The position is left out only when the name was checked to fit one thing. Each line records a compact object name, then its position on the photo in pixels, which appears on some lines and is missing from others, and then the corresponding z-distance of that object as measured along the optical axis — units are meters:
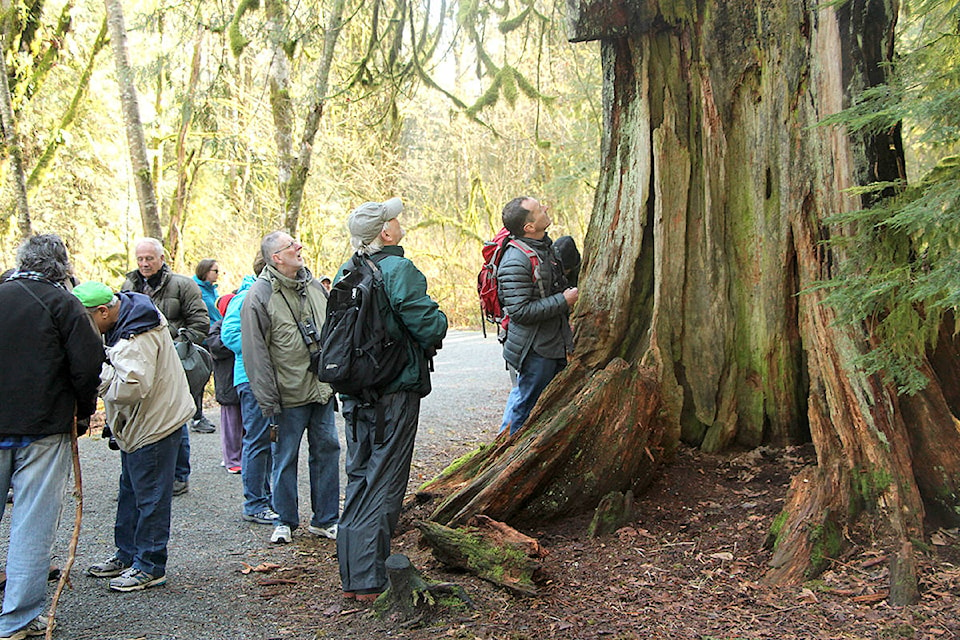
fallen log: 4.17
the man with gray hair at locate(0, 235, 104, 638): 3.89
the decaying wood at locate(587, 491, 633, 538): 4.71
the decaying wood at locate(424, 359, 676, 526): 4.76
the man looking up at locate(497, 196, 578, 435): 5.59
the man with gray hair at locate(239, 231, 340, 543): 5.50
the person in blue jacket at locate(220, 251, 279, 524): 6.09
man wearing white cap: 4.29
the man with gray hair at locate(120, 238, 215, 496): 6.81
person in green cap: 4.44
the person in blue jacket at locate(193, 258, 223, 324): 8.43
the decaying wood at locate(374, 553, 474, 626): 3.89
